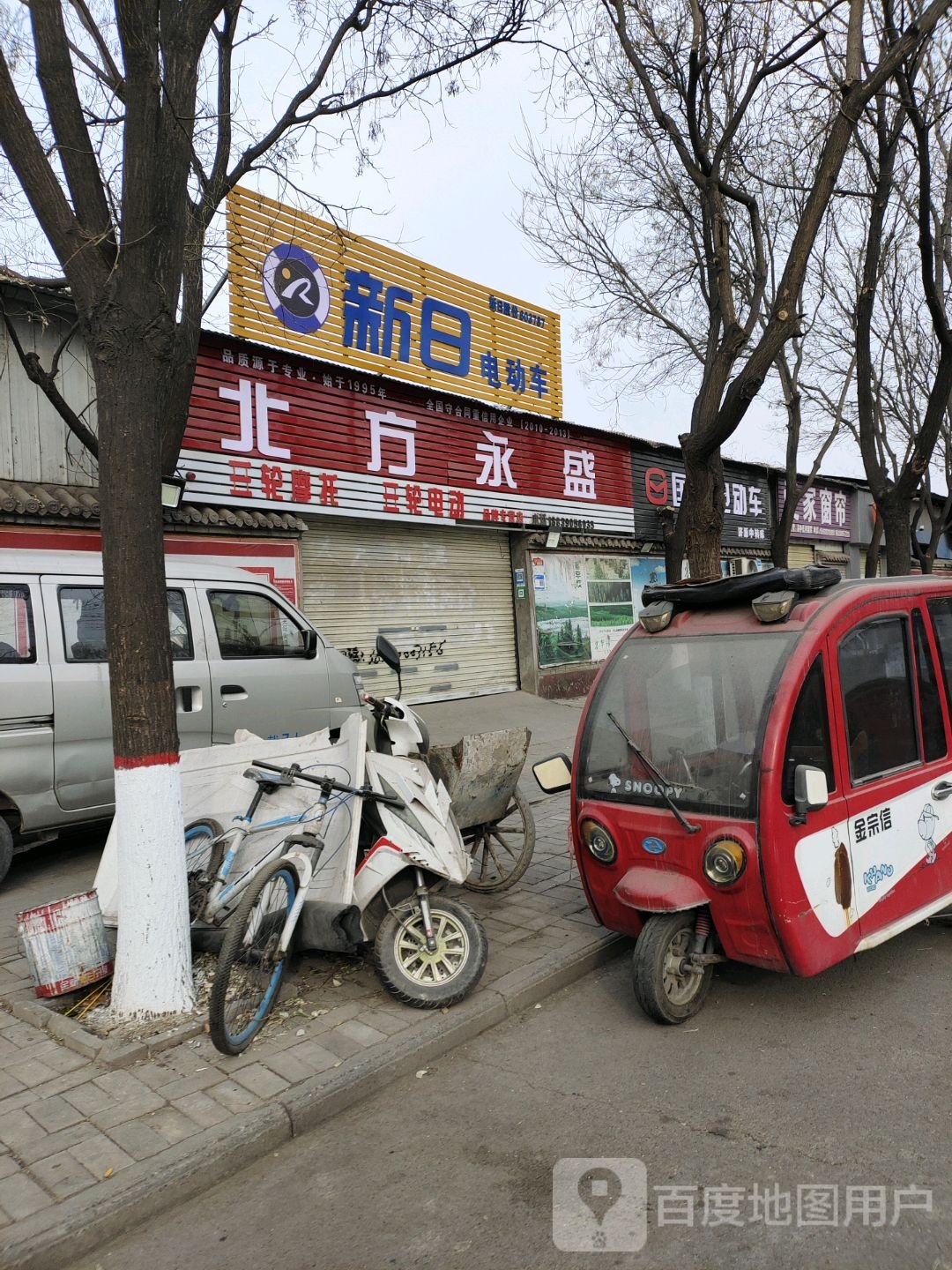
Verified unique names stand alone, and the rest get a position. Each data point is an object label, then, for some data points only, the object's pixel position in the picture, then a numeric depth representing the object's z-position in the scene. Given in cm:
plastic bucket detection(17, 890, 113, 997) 397
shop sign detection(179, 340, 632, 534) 1027
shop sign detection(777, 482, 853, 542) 2223
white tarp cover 434
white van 594
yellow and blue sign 1105
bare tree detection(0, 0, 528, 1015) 383
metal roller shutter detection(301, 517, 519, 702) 1195
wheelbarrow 522
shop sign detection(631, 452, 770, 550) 1709
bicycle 349
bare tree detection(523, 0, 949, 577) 789
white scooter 407
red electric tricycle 371
